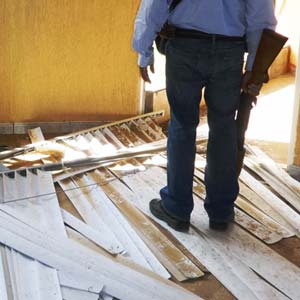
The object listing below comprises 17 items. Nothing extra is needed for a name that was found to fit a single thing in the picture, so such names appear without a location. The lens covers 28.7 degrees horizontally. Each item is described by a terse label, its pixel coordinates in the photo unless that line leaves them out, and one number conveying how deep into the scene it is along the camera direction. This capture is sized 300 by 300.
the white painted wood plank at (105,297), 2.03
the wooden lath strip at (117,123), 3.59
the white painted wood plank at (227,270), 2.13
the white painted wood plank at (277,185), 2.86
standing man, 2.16
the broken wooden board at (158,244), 2.24
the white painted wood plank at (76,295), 2.01
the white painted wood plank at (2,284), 1.95
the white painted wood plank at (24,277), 1.99
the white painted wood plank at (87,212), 2.38
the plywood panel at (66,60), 3.53
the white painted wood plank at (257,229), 2.51
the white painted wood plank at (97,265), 2.04
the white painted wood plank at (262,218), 2.57
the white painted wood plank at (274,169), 3.02
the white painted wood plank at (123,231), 2.26
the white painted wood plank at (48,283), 2.00
